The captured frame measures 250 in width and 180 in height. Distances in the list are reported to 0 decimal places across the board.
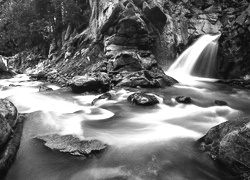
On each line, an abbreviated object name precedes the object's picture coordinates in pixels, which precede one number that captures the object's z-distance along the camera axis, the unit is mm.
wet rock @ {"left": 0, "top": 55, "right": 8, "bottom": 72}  20766
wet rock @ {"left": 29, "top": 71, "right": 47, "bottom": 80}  18656
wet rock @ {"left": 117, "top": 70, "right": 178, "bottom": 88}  12134
